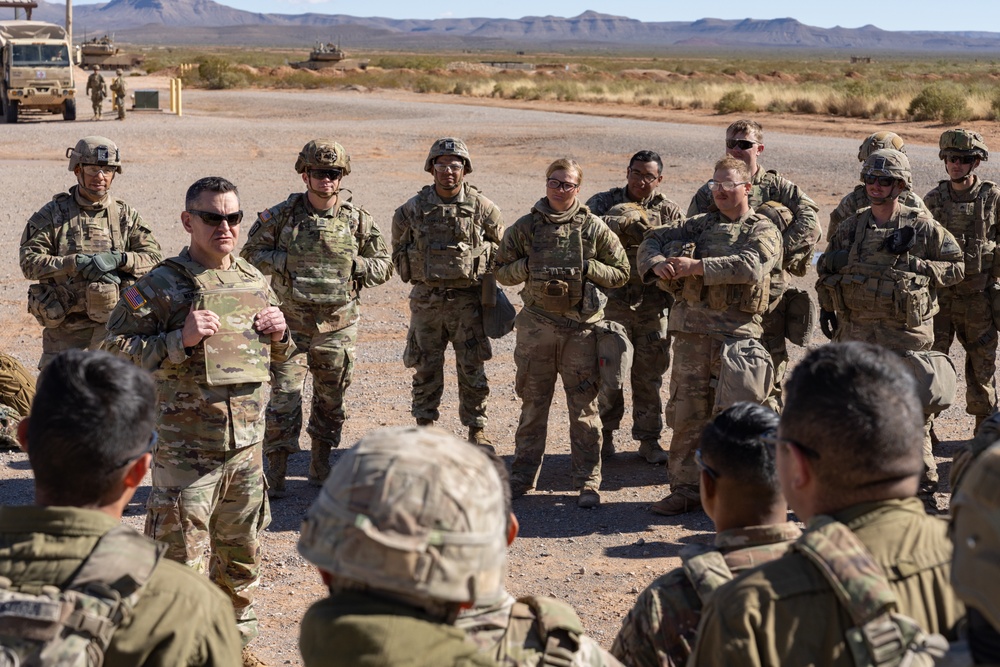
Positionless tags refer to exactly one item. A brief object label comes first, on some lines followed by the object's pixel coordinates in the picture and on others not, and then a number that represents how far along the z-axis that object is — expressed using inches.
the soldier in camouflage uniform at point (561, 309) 278.2
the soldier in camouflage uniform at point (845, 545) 89.4
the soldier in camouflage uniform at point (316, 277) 280.7
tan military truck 1216.8
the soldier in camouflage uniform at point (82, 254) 276.1
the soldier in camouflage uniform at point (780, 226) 304.2
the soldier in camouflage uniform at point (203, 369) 187.2
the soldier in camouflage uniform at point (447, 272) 299.9
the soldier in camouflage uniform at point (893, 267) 269.6
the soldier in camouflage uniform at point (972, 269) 317.1
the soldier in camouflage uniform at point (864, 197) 306.8
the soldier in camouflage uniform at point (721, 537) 111.9
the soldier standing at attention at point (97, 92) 1306.6
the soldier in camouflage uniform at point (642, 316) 316.2
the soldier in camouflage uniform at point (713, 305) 257.9
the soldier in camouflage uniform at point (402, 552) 81.4
